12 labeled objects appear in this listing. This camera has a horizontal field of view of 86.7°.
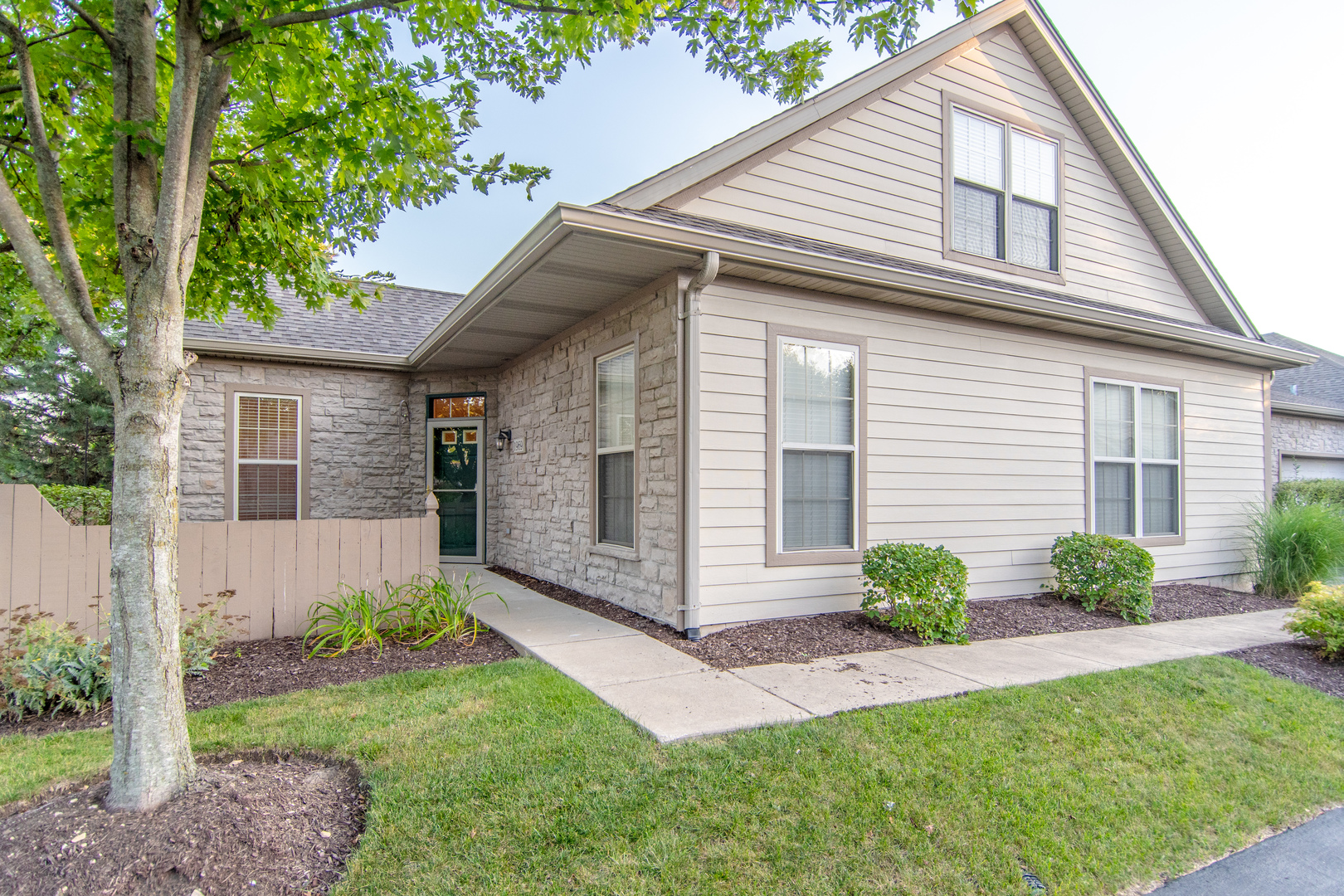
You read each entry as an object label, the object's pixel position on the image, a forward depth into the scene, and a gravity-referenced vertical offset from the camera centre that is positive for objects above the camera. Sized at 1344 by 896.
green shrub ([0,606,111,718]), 3.63 -1.11
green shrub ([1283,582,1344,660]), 5.06 -1.16
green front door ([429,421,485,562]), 9.58 -0.40
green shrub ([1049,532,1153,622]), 6.28 -1.02
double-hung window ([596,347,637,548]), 6.12 +0.11
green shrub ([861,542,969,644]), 5.25 -0.97
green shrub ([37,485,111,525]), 7.40 -0.51
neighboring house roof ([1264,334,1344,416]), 11.03 +1.39
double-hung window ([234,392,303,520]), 8.86 +0.00
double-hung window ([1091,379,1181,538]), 7.40 +0.01
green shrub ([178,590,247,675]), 4.27 -1.14
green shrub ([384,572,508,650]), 5.24 -1.19
